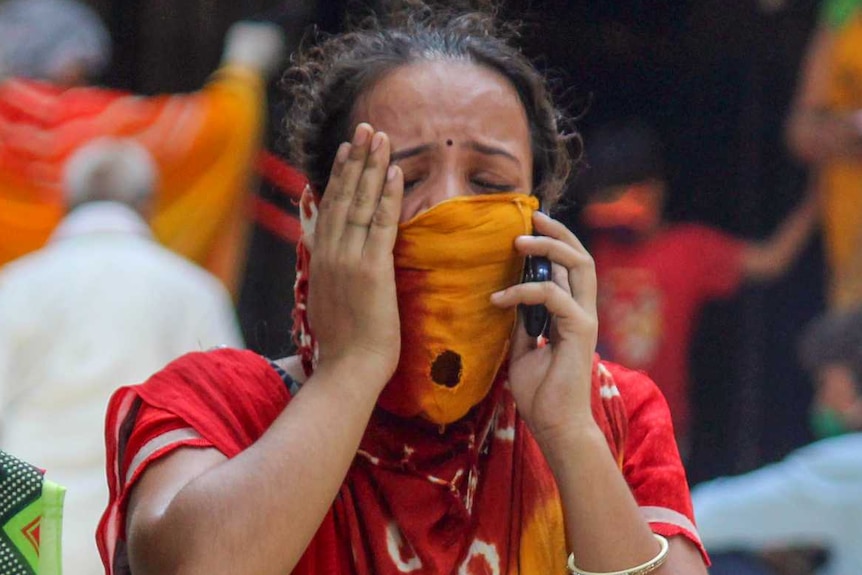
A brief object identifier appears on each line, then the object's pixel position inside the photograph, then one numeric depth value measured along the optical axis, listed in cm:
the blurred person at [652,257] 1054
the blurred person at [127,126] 954
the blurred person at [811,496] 992
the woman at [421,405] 353
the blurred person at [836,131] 1035
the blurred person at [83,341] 857
